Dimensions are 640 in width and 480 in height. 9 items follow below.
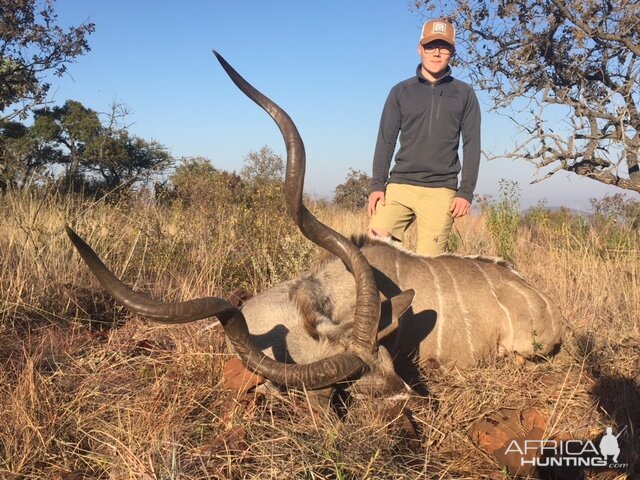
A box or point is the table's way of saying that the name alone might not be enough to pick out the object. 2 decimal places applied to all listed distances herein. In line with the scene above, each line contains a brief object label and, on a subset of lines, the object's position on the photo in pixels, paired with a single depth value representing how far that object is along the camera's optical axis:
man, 4.40
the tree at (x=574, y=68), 7.15
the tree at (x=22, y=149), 12.76
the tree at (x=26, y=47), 9.77
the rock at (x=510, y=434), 2.34
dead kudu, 2.59
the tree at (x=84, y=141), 15.37
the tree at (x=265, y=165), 18.07
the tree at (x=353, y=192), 16.25
